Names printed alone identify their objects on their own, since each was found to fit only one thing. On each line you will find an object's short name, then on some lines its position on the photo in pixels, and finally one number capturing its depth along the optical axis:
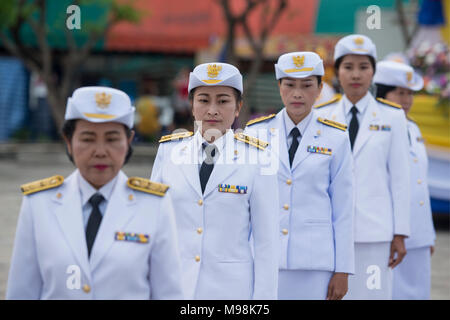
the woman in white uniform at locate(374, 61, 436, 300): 10.91
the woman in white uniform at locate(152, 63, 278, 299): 6.17
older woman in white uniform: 4.81
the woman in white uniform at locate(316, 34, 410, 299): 9.07
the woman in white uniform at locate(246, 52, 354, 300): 7.71
